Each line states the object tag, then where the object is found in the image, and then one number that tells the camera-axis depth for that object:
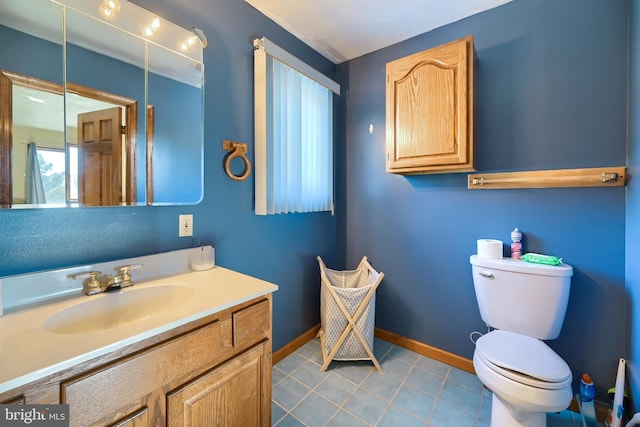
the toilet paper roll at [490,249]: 1.56
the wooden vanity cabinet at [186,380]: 0.64
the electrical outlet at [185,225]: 1.34
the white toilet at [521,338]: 1.07
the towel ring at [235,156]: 1.51
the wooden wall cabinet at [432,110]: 1.52
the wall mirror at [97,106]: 0.91
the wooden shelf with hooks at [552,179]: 1.35
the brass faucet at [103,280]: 0.99
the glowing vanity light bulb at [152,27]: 1.21
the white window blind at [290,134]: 1.64
